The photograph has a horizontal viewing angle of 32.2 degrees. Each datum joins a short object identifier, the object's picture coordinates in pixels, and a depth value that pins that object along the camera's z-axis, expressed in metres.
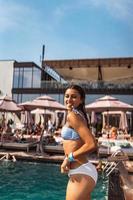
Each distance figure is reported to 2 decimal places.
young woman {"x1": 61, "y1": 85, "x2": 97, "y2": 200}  1.56
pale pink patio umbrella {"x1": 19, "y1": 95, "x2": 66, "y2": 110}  11.50
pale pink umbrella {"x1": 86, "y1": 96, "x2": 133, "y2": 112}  10.85
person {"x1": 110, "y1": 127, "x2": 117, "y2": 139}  10.40
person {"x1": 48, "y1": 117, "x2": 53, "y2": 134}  13.91
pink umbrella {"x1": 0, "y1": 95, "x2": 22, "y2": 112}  11.43
